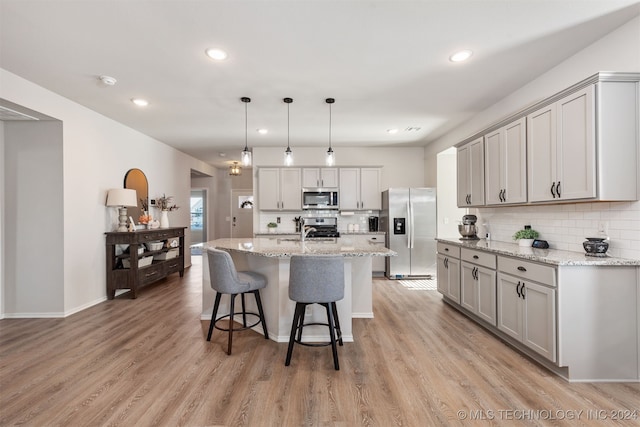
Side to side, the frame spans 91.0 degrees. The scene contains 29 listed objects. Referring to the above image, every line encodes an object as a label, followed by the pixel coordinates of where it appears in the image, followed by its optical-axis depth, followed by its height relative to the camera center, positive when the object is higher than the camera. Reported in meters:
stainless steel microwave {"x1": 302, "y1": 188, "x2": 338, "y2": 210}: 6.20 +0.30
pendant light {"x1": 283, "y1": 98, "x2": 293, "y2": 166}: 3.68 +0.70
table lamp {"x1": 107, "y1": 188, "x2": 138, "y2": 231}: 4.33 +0.21
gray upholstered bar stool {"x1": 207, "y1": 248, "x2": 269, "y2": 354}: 2.78 -0.61
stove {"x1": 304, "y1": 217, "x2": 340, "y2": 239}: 6.29 -0.24
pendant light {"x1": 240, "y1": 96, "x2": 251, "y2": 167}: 3.48 +0.66
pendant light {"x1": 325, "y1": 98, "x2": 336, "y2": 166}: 3.77 +0.70
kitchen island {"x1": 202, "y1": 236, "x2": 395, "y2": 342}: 2.92 -0.60
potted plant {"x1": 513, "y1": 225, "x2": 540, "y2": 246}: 3.22 -0.24
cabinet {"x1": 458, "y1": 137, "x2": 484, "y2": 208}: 3.80 +0.51
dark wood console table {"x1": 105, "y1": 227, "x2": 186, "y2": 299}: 4.43 -0.71
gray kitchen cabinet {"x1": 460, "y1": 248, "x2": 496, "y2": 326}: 3.09 -0.75
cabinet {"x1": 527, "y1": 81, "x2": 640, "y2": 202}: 2.26 +0.54
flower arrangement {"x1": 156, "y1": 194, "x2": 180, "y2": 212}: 5.51 +0.19
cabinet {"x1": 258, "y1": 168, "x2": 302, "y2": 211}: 6.24 +0.52
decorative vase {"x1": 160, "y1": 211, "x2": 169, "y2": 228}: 5.41 -0.09
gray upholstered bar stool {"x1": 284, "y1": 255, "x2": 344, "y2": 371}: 2.51 -0.55
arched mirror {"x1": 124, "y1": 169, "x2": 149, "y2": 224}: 4.92 +0.45
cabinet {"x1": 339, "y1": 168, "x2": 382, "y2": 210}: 6.28 +0.50
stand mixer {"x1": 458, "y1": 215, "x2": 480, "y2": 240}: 4.16 -0.19
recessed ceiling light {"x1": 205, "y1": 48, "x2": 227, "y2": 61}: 2.63 +1.37
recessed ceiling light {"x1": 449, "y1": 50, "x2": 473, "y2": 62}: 2.68 +1.38
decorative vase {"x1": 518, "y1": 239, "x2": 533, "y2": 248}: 3.22 -0.30
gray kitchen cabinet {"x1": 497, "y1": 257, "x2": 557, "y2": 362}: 2.34 -0.76
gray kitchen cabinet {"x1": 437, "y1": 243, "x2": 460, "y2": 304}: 3.84 -0.75
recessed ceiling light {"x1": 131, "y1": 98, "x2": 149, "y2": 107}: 3.74 +1.38
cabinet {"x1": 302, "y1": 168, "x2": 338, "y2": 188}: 6.25 +0.74
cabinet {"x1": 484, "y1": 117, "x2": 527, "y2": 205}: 3.06 +0.52
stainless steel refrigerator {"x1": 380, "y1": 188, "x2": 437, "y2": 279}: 5.85 -0.32
